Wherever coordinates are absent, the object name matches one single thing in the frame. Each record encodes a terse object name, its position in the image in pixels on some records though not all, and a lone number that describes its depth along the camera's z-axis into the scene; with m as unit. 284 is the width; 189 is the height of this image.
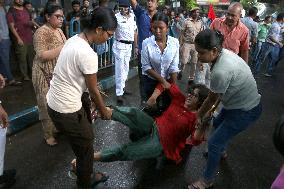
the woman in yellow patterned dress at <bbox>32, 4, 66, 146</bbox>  3.29
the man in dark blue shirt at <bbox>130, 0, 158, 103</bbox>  5.04
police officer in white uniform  5.89
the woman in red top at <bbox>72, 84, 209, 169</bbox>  3.12
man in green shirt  9.91
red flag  10.20
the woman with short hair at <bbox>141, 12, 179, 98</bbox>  3.54
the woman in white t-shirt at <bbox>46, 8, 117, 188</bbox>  2.36
